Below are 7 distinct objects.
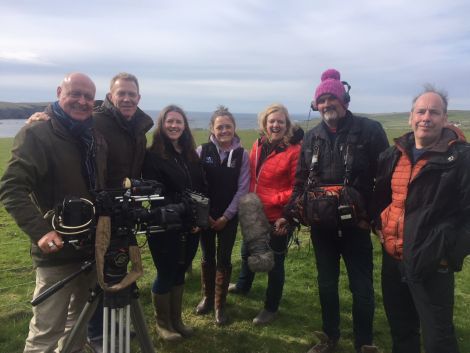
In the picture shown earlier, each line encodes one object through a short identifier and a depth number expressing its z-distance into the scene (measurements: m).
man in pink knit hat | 3.97
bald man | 3.30
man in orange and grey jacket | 3.15
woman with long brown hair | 4.35
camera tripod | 3.02
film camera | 2.88
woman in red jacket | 4.86
